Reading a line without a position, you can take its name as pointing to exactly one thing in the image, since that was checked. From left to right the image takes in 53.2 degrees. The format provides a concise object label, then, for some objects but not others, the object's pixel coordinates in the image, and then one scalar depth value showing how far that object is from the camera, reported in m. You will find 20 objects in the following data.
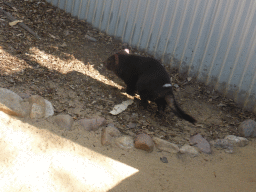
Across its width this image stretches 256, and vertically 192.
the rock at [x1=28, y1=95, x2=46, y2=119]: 3.32
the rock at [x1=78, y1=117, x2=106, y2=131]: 3.48
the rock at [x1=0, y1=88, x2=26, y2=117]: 3.15
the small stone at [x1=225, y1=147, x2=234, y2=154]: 3.68
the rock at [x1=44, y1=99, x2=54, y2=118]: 3.44
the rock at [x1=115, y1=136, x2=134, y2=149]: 3.39
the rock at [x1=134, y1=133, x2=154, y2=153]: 3.39
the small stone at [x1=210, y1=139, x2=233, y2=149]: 3.76
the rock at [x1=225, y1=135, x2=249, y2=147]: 3.83
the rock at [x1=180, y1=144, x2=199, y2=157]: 3.54
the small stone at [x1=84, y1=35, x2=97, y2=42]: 5.57
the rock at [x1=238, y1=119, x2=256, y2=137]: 4.03
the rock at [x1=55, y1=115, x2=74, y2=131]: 3.37
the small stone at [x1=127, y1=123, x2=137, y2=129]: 3.78
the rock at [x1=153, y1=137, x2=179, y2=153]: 3.52
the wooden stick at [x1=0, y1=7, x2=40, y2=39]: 5.05
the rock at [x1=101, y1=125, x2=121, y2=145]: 3.36
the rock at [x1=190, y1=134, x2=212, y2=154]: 3.66
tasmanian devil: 3.90
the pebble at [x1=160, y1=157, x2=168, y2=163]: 3.36
